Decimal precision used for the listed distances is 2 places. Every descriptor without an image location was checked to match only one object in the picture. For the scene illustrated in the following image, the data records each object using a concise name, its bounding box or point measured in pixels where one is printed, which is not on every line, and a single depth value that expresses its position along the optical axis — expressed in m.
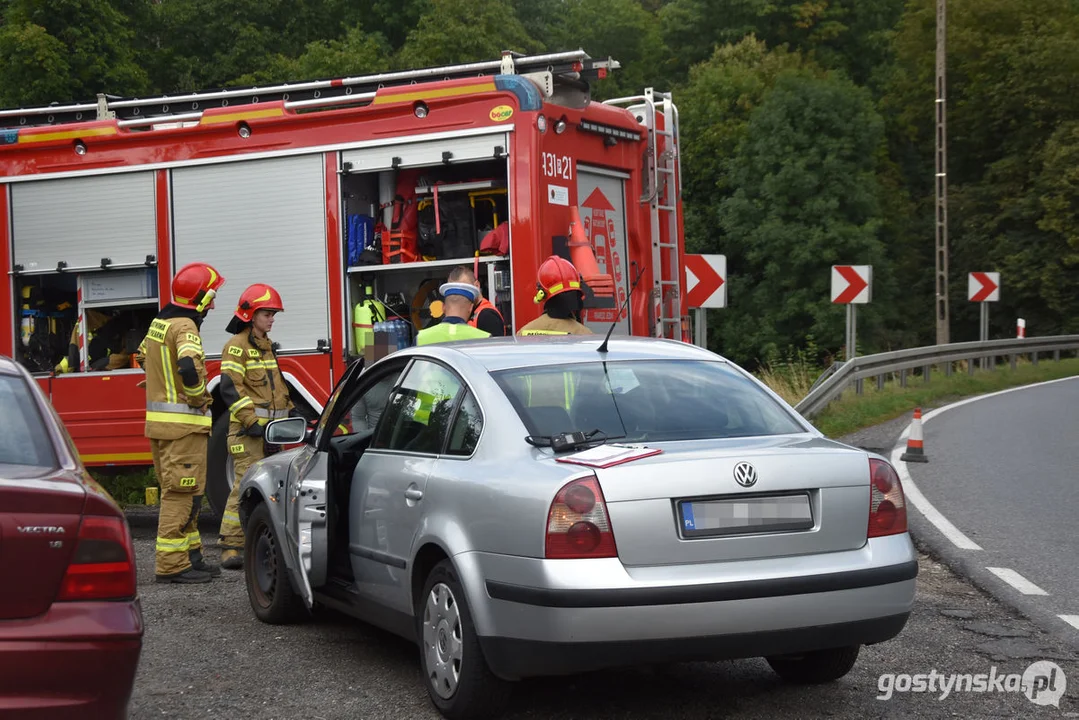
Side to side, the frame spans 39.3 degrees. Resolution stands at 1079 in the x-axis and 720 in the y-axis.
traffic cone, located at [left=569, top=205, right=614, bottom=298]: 10.65
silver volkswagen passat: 5.02
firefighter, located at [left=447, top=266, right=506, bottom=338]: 9.70
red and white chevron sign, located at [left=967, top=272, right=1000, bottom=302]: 29.46
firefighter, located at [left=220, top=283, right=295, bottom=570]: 9.77
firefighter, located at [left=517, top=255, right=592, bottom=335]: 9.08
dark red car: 4.07
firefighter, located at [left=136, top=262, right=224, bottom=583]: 9.01
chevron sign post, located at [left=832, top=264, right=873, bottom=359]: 20.69
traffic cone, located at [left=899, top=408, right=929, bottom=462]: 13.89
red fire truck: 10.54
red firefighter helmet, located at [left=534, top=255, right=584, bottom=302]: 9.16
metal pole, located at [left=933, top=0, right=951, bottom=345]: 34.97
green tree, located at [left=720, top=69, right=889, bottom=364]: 49.50
